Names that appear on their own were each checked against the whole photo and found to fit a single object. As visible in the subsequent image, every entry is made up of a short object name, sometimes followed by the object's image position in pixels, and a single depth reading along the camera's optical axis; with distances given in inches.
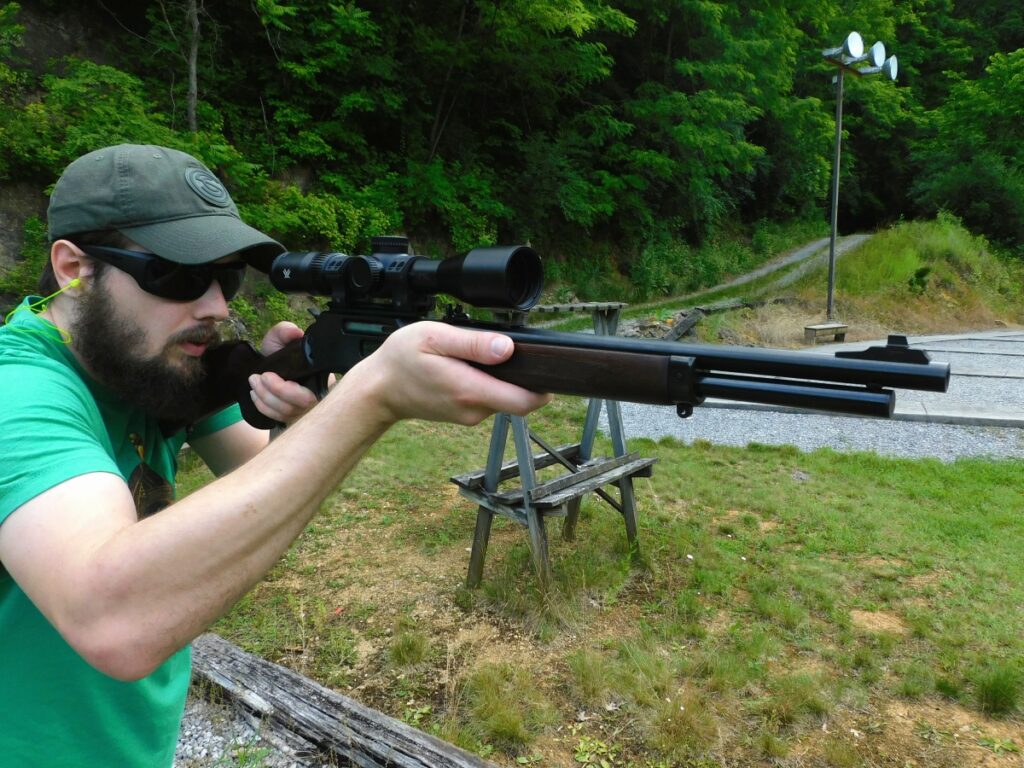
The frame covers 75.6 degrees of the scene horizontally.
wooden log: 118.0
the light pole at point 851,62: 550.0
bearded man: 43.1
